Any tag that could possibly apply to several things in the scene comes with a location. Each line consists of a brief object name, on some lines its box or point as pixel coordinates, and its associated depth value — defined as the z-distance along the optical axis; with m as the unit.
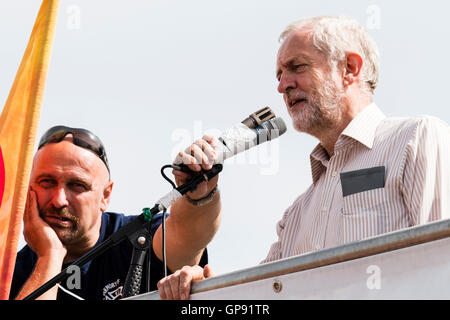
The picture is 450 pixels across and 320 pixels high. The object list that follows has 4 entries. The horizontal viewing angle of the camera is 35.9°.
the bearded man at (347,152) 2.46
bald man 3.74
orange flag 3.14
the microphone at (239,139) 2.46
